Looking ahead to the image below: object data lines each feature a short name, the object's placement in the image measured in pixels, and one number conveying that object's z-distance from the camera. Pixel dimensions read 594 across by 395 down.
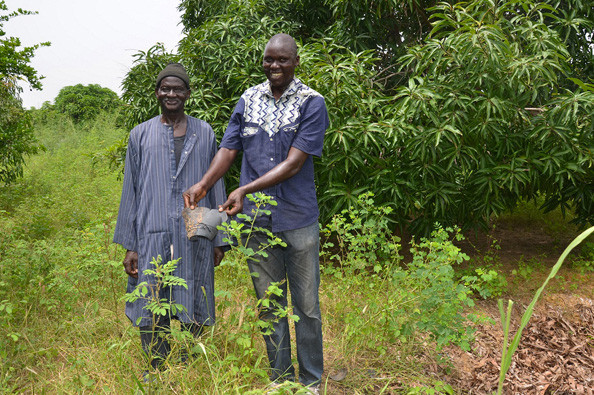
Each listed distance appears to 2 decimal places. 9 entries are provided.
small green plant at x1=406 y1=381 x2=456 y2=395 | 2.76
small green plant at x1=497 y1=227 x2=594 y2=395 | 0.97
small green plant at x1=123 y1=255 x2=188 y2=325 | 2.21
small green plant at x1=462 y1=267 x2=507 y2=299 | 4.79
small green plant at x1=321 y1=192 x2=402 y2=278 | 3.70
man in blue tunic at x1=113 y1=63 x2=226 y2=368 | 2.60
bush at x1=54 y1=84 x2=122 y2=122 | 22.03
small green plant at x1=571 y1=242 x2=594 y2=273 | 5.38
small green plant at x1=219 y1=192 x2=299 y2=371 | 2.31
